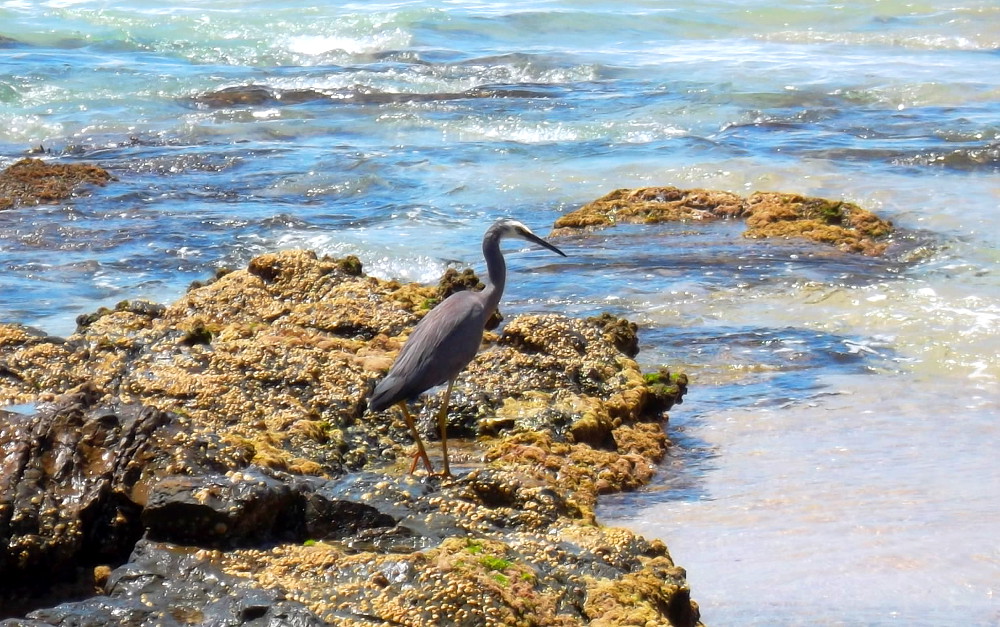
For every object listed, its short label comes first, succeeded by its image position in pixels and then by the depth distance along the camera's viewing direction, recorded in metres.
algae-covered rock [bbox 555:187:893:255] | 19.30
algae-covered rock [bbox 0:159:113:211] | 22.94
